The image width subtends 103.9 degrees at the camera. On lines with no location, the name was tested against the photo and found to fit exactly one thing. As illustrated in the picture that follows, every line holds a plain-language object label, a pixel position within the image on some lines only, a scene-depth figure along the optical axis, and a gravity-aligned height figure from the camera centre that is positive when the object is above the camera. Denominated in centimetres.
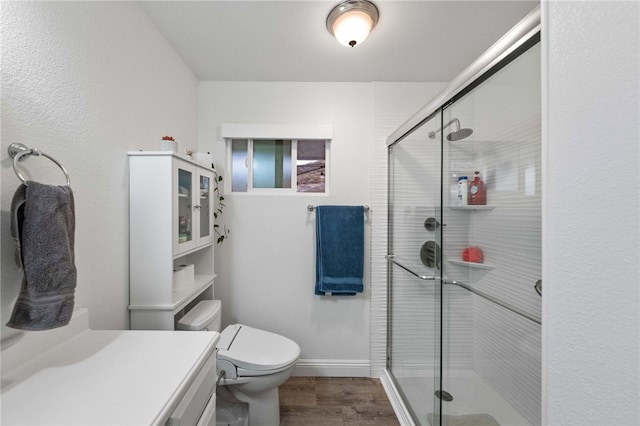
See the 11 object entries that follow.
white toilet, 130 -79
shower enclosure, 83 -15
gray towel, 66 -12
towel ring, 69 +17
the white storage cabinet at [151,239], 115 -12
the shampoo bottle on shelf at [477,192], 105 +9
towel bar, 190 +4
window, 198 +38
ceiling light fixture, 118 +96
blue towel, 183 -28
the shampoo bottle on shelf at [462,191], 113 +10
